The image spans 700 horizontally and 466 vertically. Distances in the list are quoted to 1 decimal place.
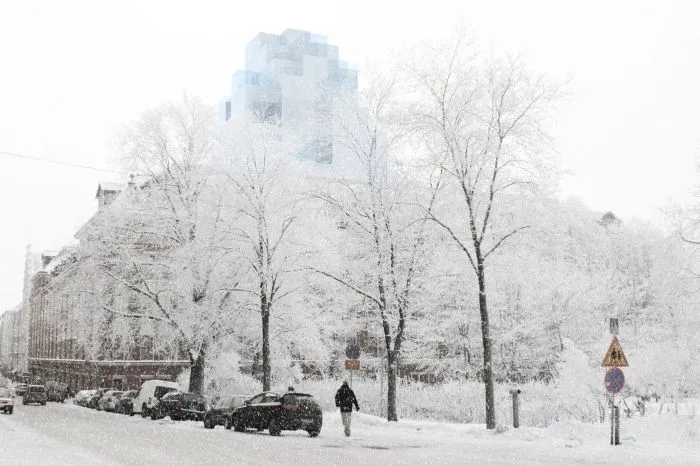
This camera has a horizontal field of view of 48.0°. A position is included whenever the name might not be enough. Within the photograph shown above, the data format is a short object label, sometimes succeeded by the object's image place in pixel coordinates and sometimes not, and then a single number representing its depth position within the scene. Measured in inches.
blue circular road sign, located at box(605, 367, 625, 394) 685.9
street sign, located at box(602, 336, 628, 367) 683.4
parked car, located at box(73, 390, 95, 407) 2097.7
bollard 906.7
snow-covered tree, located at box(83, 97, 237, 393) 1373.0
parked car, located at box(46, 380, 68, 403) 2415.1
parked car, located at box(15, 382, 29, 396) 2800.9
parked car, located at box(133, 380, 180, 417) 1425.9
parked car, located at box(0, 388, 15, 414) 1533.0
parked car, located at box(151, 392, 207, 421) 1275.8
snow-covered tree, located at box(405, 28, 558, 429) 982.4
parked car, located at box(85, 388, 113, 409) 1917.6
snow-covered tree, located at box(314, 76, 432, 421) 1128.8
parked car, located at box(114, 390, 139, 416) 1612.0
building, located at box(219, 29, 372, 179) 4852.4
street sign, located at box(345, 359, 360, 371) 973.5
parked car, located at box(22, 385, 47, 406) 2080.5
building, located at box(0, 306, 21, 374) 5383.9
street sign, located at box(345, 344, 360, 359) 993.5
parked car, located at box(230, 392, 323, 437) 912.3
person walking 888.9
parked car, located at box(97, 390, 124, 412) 1723.7
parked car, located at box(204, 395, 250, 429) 1050.7
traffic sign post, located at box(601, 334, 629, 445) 684.7
